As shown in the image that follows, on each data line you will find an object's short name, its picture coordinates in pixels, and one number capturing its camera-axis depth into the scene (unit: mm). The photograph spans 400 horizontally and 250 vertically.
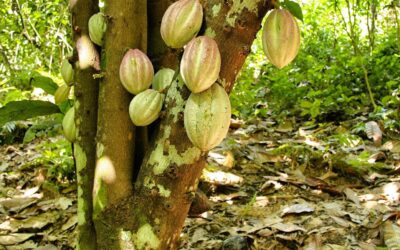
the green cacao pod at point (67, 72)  1602
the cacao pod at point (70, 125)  1531
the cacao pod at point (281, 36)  1164
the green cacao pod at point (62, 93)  1645
